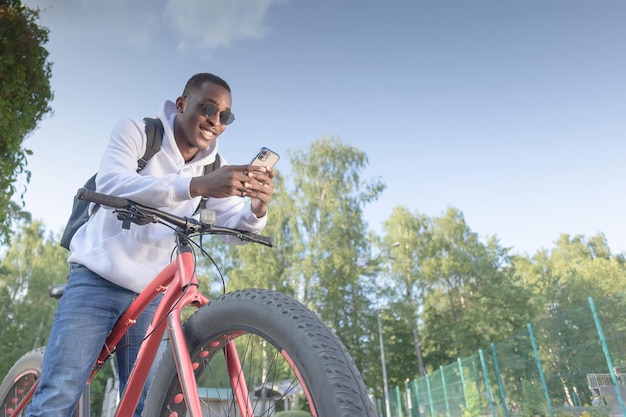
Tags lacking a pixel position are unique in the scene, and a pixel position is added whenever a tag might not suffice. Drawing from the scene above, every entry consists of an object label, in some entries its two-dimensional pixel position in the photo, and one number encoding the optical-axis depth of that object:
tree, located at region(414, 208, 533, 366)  28.09
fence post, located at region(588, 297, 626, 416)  6.74
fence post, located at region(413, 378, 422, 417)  20.44
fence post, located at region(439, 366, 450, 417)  15.10
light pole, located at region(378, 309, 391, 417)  21.62
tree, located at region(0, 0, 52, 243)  4.85
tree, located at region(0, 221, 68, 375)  21.56
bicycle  0.96
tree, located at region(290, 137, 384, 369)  20.44
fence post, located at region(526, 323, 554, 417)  8.82
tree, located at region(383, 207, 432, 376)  27.30
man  1.47
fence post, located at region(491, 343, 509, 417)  10.93
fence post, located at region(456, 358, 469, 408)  13.34
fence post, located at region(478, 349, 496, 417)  11.72
